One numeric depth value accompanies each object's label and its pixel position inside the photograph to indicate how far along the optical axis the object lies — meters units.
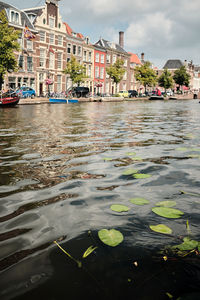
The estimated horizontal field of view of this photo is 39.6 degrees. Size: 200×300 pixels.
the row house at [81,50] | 44.84
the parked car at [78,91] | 39.69
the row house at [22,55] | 33.69
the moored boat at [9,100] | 21.90
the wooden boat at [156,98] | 51.29
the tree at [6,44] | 24.86
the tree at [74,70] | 39.38
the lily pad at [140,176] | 3.35
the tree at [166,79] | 71.25
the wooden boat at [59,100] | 30.88
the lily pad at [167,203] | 2.43
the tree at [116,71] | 49.47
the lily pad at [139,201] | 2.49
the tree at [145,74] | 59.56
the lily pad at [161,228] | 1.91
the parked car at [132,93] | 53.19
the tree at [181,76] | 77.00
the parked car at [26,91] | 31.55
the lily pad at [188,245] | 1.69
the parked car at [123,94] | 48.81
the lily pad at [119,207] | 2.34
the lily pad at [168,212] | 2.18
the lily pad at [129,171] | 3.52
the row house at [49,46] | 38.47
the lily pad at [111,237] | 1.77
